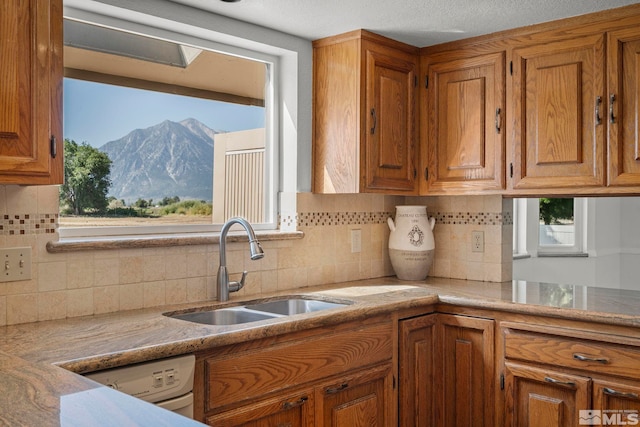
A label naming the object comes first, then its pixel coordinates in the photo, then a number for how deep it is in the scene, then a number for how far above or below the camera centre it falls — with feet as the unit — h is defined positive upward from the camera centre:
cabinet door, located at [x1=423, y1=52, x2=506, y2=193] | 9.89 +1.43
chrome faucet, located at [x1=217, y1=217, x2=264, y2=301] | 8.55 -0.81
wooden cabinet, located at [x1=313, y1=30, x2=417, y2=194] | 9.77 +1.58
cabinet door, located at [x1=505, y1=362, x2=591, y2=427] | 8.00 -2.50
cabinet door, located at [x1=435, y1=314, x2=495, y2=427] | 8.88 -2.37
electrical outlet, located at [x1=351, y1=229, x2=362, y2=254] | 11.05 -0.54
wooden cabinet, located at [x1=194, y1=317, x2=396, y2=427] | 6.52 -1.98
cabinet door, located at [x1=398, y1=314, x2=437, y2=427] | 8.87 -2.38
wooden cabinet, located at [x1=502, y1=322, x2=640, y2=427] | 7.61 -2.16
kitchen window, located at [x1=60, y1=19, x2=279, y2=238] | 8.18 +1.26
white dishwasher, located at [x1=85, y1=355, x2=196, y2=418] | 5.63 -1.60
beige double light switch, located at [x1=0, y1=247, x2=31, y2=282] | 6.90 -0.59
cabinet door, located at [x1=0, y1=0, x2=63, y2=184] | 5.73 +1.14
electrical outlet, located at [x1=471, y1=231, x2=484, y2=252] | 11.07 -0.55
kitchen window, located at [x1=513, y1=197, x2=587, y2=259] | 14.25 -0.37
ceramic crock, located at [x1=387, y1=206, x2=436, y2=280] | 10.93 -0.59
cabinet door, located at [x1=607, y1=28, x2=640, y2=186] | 8.62 +1.46
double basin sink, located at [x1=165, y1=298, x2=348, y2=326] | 8.24 -1.41
